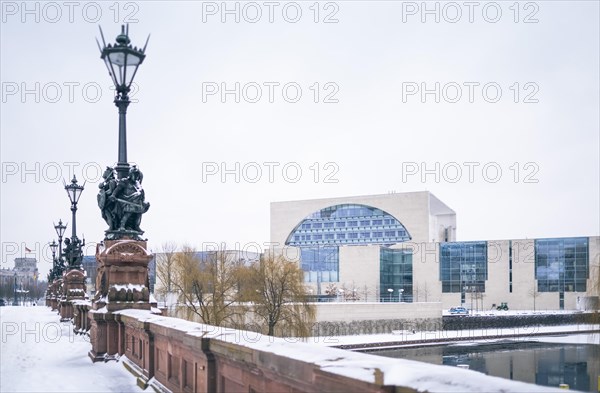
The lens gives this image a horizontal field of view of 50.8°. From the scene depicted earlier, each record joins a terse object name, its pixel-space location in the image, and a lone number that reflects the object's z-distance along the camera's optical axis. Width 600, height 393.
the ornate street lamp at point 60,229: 36.16
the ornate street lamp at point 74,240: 25.22
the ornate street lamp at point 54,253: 46.05
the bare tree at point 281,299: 45.03
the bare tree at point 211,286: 44.72
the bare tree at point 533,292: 79.25
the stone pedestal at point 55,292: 41.39
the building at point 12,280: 135.70
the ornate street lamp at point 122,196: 13.30
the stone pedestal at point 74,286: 29.67
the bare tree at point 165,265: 56.73
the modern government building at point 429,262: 78.81
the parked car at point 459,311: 74.94
